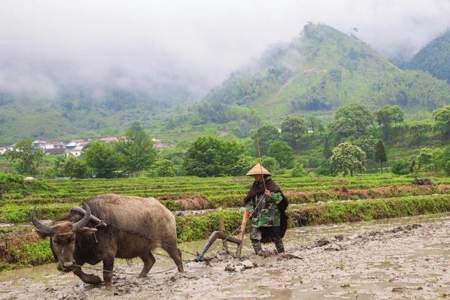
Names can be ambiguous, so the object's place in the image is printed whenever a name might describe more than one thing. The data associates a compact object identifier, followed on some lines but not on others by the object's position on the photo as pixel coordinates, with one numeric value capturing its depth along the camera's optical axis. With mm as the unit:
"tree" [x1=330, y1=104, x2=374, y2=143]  143625
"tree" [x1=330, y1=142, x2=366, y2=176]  95250
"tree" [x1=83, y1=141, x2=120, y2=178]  95562
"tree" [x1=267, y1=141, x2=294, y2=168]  122625
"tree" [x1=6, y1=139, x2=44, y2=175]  105000
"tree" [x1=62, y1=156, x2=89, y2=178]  92812
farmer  15352
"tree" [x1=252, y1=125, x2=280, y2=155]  158212
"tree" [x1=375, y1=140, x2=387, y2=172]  99438
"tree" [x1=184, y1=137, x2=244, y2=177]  91869
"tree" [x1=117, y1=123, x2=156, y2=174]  111625
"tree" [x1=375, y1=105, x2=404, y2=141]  142125
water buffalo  11156
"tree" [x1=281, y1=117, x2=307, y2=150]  155875
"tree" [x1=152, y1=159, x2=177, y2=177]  102250
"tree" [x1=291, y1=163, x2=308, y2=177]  79475
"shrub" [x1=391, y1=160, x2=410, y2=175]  86438
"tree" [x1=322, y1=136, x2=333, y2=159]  132750
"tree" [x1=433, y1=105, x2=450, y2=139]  122188
